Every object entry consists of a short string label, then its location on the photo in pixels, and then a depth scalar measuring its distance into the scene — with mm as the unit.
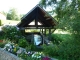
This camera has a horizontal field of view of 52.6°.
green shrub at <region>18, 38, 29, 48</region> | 5761
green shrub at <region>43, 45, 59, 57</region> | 3393
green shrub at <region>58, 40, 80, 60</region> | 2946
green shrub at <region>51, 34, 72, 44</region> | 7442
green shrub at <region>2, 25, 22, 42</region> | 6705
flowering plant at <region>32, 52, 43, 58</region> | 3270
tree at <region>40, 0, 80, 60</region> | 2753
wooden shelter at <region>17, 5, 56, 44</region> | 6921
